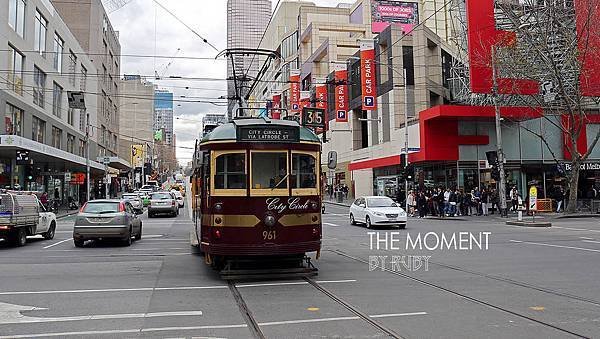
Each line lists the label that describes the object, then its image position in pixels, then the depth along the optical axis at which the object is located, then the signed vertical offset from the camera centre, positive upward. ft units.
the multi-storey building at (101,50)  212.84 +62.64
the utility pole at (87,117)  197.21 +30.26
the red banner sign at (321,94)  187.42 +35.43
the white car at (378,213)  82.07 -2.49
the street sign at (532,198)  103.60 -0.50
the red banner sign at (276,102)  247.50 +44.60
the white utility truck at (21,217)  56.29 -1.99
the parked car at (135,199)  139.23 -0.20
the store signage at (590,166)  131.03 +6.93
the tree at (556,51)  103.45 +27.79
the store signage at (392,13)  263.29 +90.18
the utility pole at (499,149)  100.63 +8.60
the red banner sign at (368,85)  141.90 +29.16
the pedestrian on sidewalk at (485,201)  114.93 -1.10
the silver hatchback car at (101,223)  59.09 -2.63
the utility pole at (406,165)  115.44 +6.62
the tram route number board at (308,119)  40.61 +6.03
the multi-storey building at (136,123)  392.27 +58.73
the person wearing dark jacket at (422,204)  113.52 -1.62
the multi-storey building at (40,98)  112.68 +25.79
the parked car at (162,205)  120.37 -1.52
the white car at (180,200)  166.65 -0.64
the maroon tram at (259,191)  34.68 +0.40
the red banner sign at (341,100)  167.94 +30.31
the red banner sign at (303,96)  196.50 +38.46
